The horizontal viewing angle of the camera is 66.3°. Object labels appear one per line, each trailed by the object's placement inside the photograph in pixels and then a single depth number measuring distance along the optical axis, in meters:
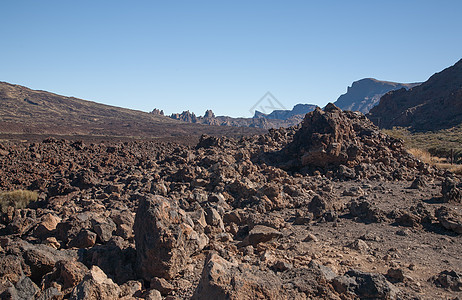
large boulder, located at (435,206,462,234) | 7.18
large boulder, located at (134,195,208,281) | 4.92
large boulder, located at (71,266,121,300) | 3.85
